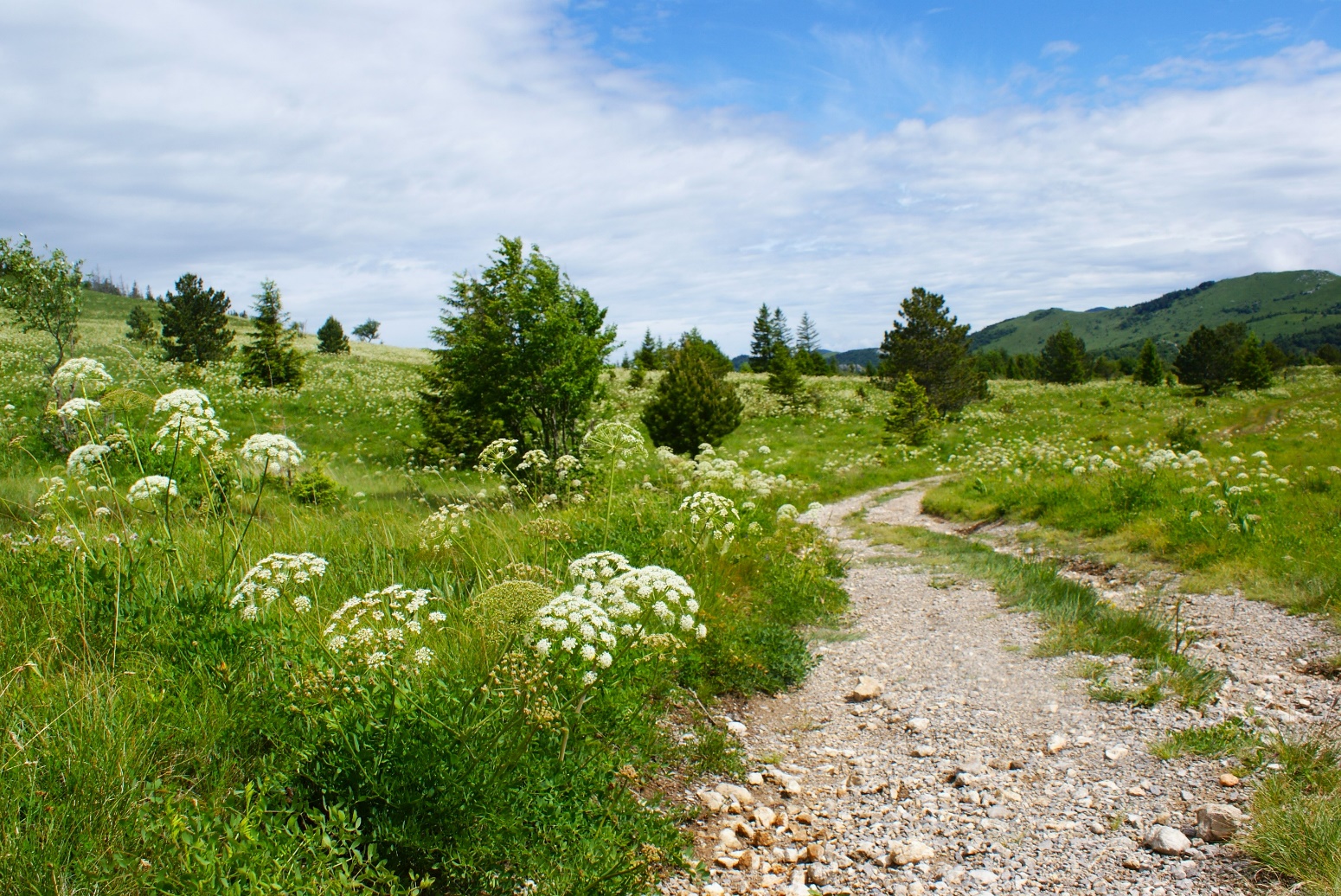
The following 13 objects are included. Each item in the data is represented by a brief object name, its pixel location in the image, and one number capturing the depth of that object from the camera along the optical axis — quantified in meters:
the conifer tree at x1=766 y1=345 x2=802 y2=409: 38.03
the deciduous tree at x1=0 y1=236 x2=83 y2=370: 15.05
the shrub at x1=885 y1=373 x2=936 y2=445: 25.75
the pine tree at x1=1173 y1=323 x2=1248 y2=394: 45.25
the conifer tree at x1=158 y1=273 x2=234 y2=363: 36.44
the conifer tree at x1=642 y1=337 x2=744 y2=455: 22.81
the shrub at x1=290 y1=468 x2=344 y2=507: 11.40
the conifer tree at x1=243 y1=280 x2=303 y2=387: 20.18
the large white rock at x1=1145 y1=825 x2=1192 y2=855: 3.24
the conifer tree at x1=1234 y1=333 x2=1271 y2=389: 43.72
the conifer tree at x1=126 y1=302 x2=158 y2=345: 40.11
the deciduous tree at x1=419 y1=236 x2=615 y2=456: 14.40
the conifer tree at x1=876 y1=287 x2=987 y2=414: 35.78
